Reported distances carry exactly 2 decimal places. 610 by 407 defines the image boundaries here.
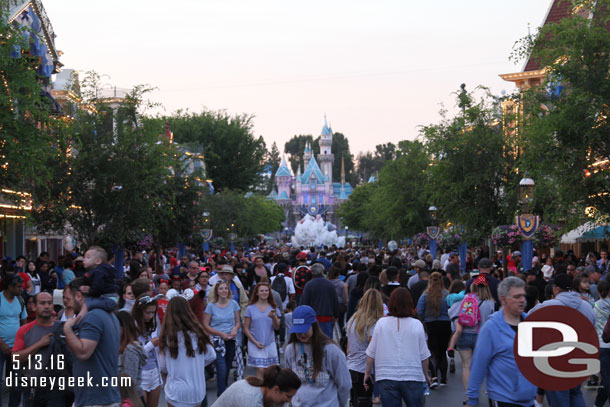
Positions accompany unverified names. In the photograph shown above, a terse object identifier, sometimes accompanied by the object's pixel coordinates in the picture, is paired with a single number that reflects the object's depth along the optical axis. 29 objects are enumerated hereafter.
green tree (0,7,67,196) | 18.70
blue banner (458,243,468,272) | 38.76
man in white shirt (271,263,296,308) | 17.11
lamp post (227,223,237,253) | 60.36
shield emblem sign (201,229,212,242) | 45.39
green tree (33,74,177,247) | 30.05
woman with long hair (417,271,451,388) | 13.35
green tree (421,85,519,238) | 34.69
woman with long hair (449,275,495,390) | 12.01
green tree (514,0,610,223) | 21.11
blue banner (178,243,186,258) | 48.04
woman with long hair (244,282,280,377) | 11.31
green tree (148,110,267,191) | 70.44
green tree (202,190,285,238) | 57.75
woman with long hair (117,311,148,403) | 8.34
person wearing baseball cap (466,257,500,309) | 13.59
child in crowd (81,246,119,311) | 7.05
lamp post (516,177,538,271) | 23.30
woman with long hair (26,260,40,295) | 19.48
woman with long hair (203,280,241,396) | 11.68
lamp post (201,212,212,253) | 45.41
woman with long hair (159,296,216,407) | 8.43
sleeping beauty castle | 195.88
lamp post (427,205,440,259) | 43.69
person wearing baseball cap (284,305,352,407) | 7.62
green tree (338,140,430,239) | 51.67
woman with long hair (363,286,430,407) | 8.32
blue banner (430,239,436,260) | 46.78
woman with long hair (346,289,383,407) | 10.02
